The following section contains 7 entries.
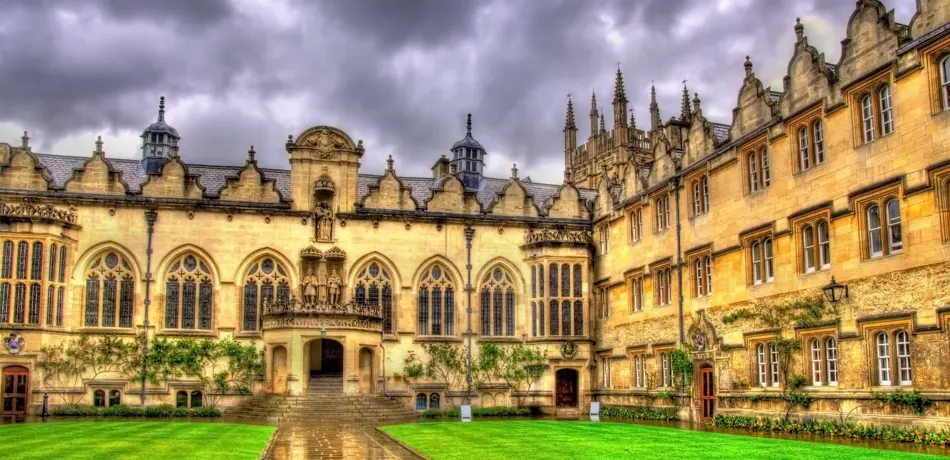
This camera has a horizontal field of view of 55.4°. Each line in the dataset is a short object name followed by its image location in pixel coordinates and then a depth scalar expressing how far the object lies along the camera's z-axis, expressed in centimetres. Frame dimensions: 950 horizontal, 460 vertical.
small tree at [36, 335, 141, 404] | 3669
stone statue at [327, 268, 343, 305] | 4012
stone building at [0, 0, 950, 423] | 2411
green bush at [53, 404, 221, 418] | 3550
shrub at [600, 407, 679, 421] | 3419
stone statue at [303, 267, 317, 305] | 3972
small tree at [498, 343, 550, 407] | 4153
